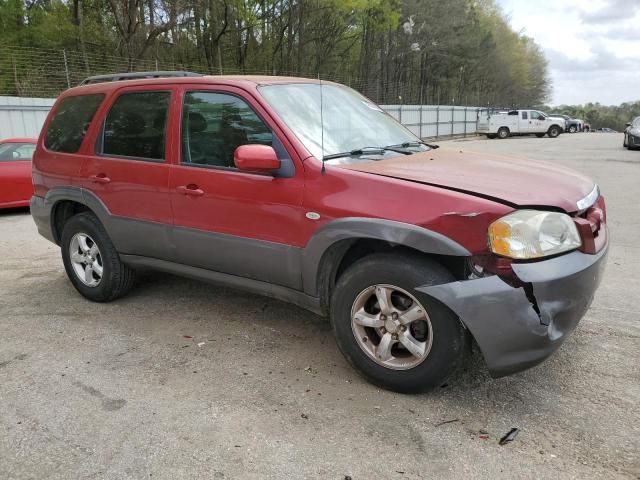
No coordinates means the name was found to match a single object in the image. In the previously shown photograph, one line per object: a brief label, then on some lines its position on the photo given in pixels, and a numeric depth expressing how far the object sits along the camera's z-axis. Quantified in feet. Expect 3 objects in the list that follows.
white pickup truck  117.19
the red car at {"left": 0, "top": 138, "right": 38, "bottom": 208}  29.19
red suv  8.73
